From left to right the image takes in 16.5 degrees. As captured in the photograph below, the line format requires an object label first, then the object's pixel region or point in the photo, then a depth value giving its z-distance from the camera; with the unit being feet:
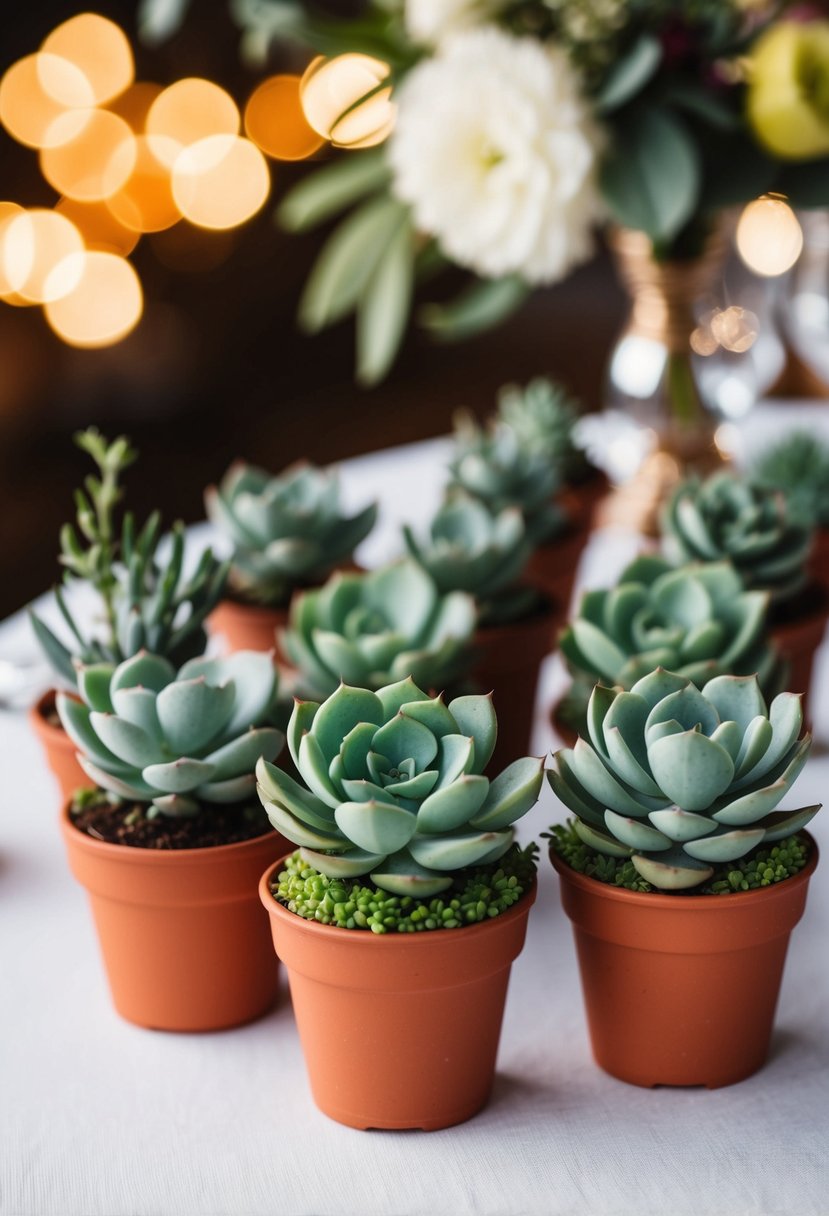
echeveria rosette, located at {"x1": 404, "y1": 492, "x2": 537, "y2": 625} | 3.13
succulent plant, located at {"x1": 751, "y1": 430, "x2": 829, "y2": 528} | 3.51
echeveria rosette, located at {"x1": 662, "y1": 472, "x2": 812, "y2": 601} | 3.12
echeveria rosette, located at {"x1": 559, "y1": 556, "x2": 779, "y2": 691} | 2.85
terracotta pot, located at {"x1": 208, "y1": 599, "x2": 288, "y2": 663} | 3.24
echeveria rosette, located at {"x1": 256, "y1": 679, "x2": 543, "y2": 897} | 2.43
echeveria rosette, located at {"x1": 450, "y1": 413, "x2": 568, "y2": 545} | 3.45
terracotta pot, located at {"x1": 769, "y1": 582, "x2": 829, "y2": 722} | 3.14
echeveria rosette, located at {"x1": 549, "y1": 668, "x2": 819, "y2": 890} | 2.46
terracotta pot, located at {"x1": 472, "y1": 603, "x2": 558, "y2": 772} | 3.14
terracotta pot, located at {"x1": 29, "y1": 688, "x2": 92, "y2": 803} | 2.87
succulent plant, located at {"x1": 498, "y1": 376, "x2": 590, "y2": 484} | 3.83
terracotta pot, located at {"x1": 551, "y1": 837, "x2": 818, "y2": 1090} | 2.50
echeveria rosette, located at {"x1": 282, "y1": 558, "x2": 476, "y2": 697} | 2.88
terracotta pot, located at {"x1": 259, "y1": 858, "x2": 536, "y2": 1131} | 2.46
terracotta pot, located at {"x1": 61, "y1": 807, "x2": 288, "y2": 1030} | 2.63
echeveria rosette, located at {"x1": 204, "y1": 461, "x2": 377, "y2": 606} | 3.22
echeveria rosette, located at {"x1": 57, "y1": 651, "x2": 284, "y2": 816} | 2.61
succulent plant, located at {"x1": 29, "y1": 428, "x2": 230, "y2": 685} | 2.82
